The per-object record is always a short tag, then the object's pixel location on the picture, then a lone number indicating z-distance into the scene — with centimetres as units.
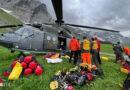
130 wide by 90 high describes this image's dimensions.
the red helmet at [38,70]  355
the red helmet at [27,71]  350
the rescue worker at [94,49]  539
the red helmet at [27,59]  379
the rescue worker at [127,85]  263
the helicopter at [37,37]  549
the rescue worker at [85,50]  527
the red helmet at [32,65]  361
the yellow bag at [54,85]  255
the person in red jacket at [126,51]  510
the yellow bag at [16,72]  302
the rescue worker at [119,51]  643
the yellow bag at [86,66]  384
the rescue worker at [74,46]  542
